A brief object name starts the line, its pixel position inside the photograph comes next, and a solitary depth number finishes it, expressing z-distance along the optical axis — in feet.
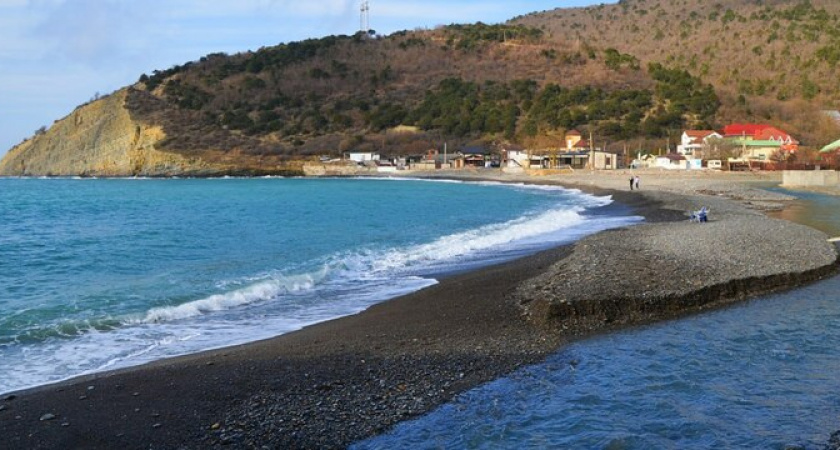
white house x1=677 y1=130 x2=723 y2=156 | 269.23
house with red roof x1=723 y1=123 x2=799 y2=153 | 270.94
